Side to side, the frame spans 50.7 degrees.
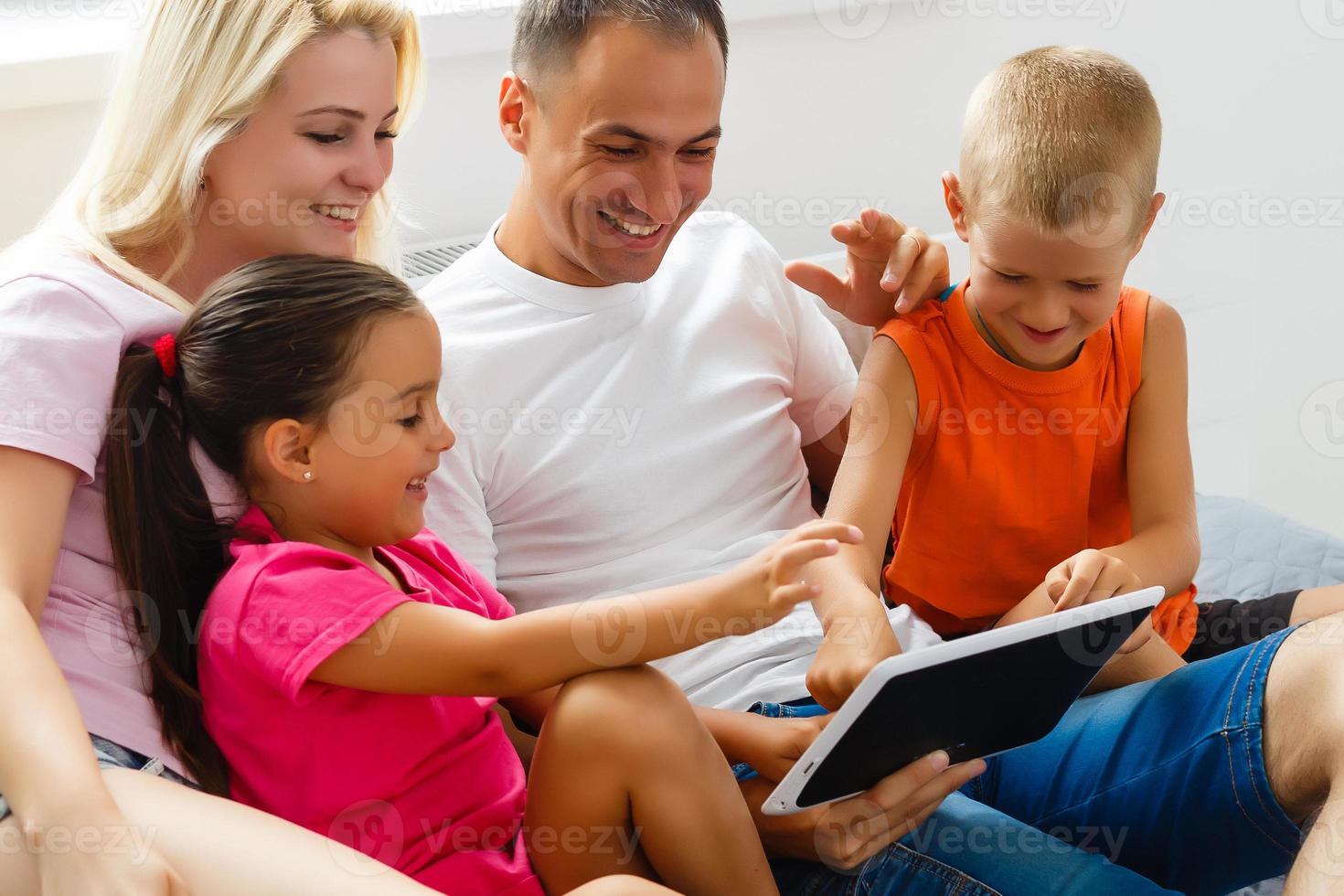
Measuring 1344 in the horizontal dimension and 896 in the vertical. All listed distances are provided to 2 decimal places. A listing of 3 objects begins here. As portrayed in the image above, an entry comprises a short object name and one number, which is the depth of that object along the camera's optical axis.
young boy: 1.37
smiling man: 1.42
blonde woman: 1.02
